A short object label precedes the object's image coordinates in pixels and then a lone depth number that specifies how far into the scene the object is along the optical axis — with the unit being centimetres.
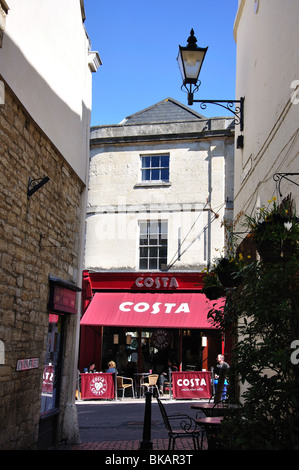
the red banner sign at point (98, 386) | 1560
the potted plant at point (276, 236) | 468
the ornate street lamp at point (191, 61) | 805
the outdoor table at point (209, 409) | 686
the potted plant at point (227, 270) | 630
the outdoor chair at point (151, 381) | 1586
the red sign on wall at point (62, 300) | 799
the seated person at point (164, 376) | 1675
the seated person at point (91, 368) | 1650
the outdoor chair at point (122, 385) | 1588
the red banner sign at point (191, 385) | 1576
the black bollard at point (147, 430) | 709
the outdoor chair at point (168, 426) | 661
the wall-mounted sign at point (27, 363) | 664
